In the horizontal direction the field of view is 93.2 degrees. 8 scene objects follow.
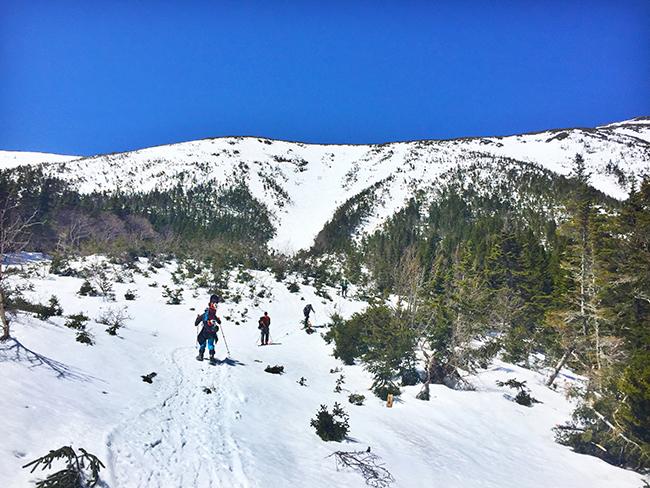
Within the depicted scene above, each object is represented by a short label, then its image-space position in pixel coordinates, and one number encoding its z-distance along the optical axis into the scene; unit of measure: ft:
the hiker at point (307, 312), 73.18
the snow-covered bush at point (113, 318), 38.02
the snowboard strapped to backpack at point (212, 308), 35.22
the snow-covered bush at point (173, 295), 72.98
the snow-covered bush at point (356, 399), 34.76
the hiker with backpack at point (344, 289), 109.19
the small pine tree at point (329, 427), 22.54
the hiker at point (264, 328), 55.36
